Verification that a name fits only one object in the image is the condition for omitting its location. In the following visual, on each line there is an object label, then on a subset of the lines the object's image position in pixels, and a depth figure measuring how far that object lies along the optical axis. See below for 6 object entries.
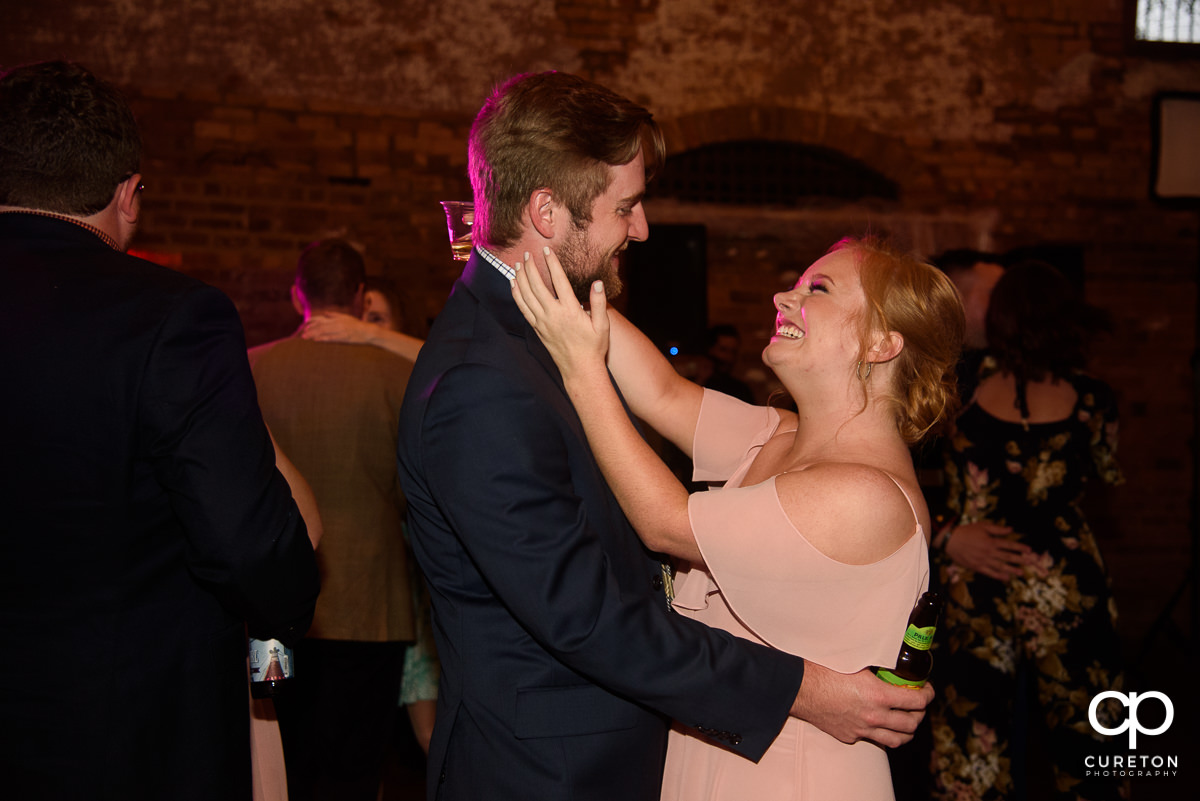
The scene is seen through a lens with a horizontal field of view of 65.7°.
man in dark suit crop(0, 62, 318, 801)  1.43
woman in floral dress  3.09
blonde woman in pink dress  1.52
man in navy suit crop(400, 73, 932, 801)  1.35
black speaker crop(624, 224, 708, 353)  5.52
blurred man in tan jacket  3.12
